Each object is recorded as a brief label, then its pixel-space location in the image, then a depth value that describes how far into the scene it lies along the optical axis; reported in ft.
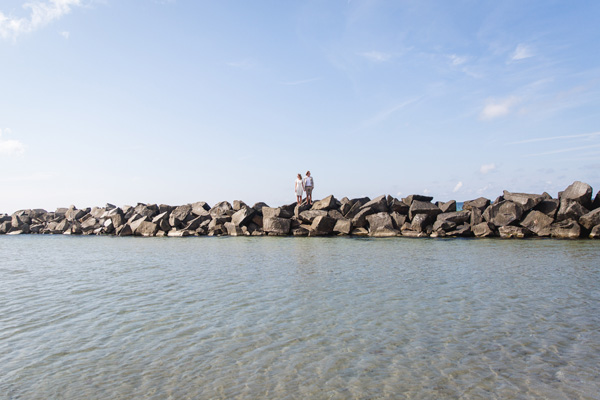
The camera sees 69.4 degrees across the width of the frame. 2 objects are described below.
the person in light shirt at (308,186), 87.76
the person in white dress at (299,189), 88.33
